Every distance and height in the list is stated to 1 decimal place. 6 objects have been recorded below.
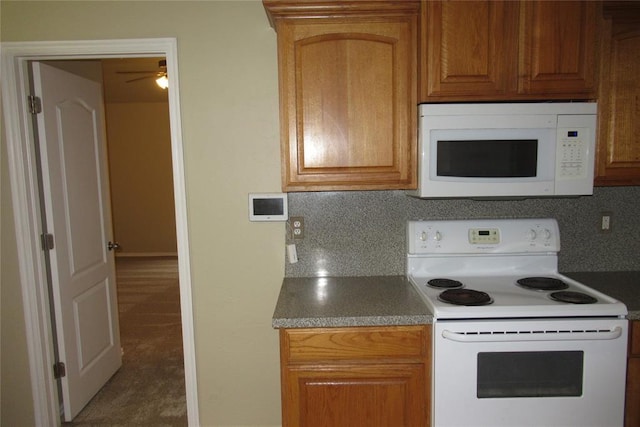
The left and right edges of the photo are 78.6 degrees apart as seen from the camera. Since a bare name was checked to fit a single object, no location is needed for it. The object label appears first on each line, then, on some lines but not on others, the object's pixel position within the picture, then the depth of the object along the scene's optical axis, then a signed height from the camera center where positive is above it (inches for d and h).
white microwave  64.4 +3.7
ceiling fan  144.1 +39.6
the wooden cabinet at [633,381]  60.6 -33.0
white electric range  58.9 -29.0
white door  85.7 -11.1
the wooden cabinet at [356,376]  60.6 -31.1
